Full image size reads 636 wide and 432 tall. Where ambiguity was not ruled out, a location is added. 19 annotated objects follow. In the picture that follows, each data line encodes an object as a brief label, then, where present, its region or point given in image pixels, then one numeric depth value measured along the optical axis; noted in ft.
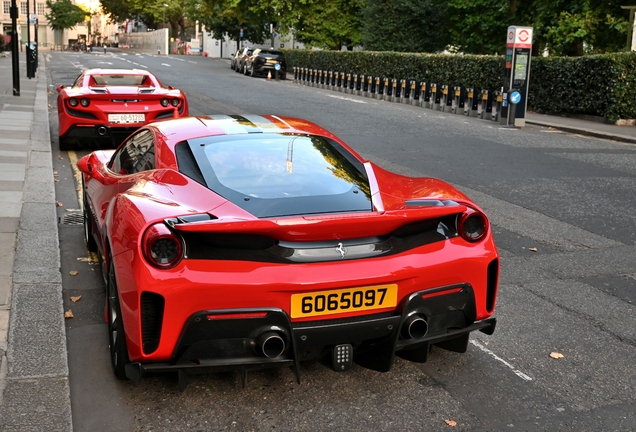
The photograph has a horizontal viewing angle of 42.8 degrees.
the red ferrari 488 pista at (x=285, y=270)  11.91
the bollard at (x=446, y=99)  80.69
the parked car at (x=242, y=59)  148.36
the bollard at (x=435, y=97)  84.02
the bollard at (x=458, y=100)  79.20
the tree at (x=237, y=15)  171.69
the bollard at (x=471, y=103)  75.61
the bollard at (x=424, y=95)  86.94
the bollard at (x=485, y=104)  73.04
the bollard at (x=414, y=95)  89.25
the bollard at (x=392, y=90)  93.66
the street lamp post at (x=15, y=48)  70.22
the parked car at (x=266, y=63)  140.36
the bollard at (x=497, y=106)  70.33
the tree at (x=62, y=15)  386.93
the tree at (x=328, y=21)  158.81
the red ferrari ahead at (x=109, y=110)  38.50
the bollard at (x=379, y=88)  98.73
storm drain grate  25.73
